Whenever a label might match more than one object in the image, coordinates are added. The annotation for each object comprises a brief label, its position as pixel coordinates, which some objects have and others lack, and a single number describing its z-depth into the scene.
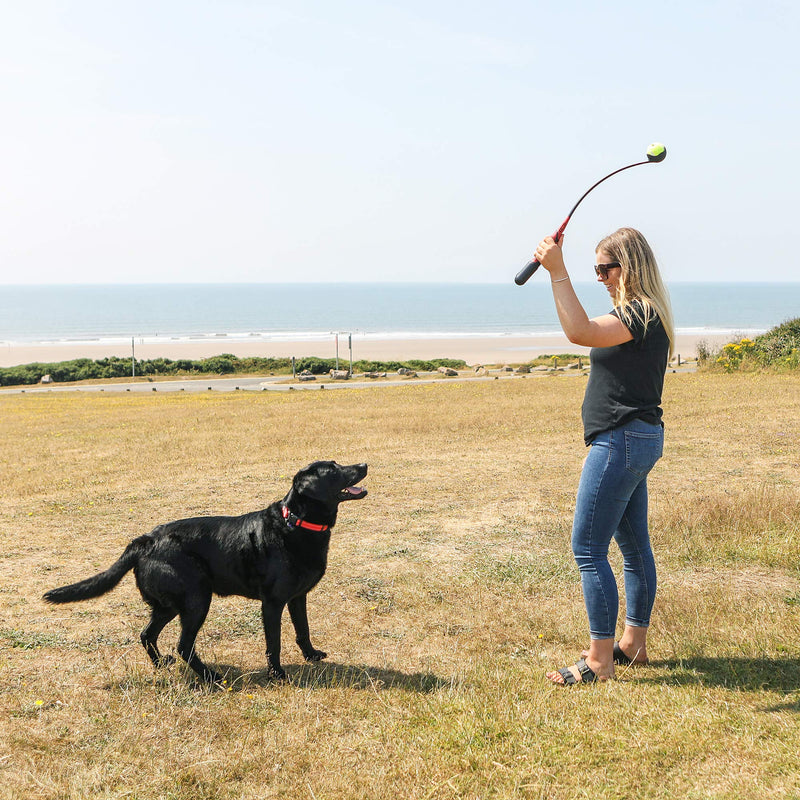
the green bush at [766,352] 24.12
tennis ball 4.02
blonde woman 3.70
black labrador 4.18
